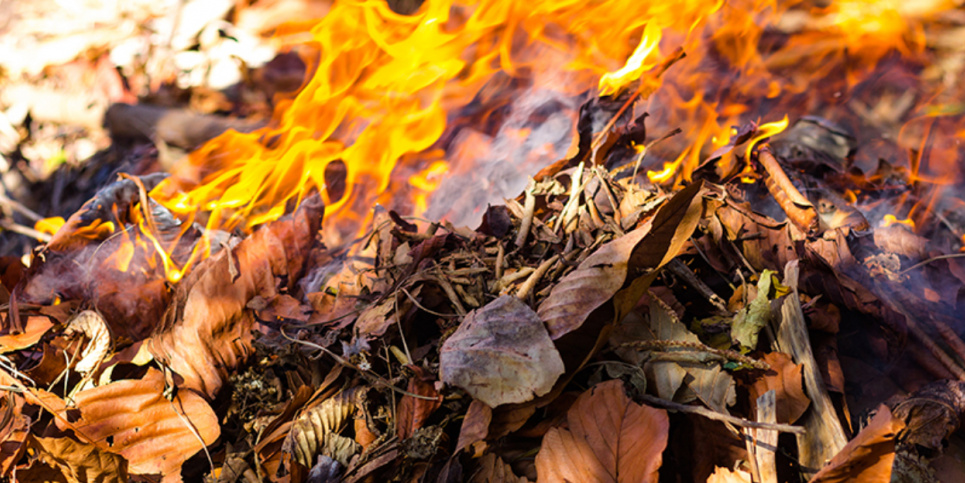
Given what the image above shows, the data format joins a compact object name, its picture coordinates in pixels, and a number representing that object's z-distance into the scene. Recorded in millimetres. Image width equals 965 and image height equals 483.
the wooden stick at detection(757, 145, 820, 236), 1015
